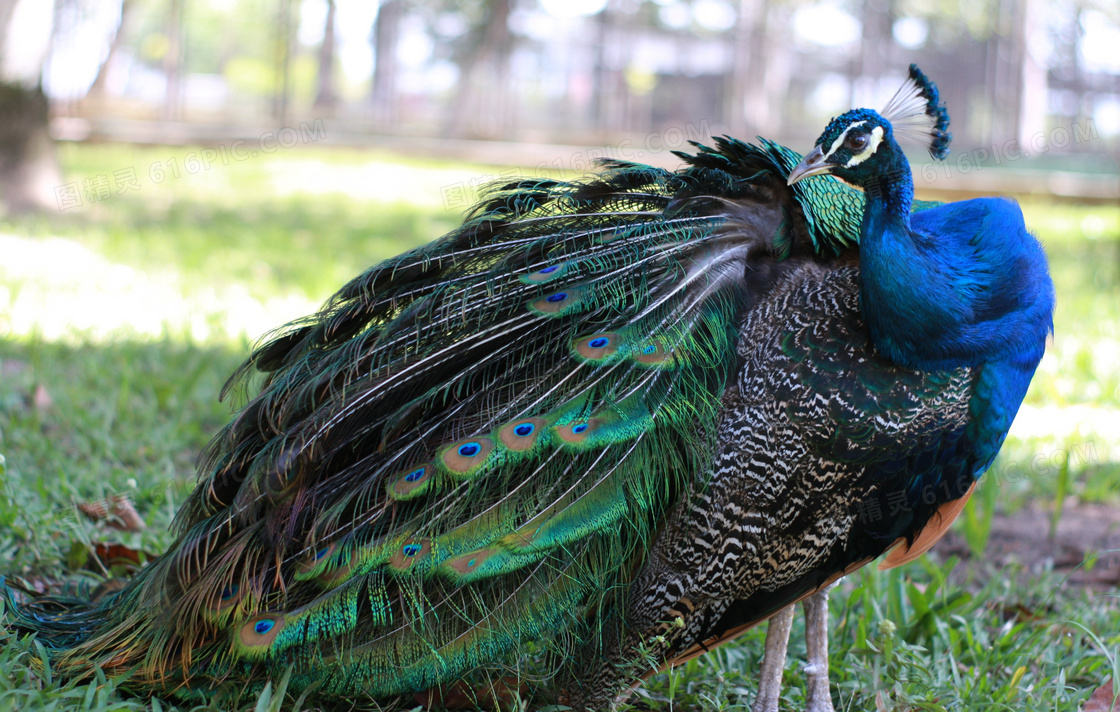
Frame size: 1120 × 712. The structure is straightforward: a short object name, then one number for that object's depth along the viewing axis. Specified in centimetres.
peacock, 212
